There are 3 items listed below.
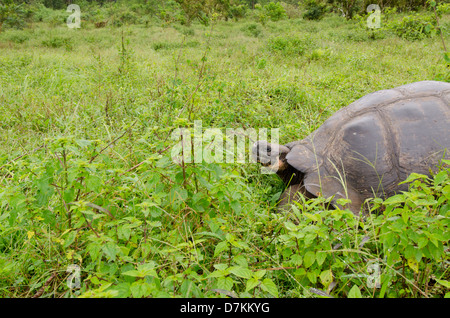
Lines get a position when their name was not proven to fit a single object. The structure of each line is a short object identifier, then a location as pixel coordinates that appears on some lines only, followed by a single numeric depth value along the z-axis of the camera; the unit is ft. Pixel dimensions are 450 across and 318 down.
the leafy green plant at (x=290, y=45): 23.90
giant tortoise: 6.84
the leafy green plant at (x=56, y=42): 30.87
